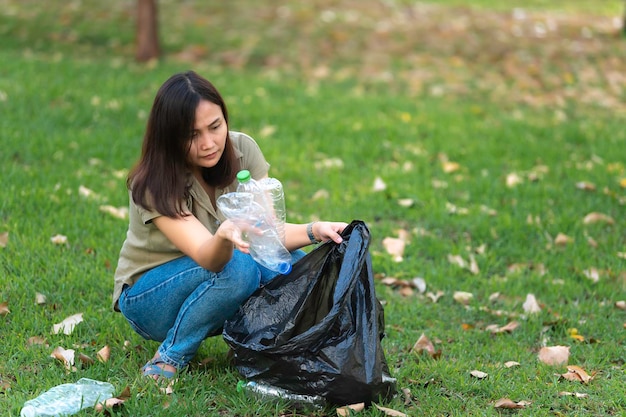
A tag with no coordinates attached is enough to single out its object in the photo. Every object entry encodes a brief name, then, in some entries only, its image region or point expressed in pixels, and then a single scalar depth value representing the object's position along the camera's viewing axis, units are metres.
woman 5.82
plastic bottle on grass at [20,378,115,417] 5.42
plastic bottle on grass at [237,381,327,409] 5.74
